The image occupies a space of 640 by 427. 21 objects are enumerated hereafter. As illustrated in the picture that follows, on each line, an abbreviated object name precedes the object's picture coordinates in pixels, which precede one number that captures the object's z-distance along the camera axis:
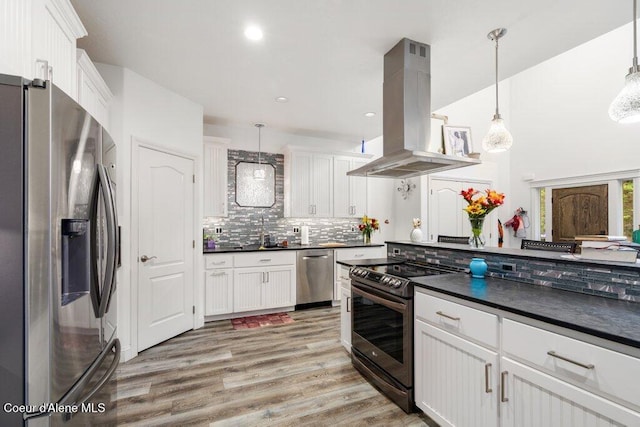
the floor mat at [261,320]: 3.68
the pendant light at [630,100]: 1.69
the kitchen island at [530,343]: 1.07
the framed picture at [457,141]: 2.61
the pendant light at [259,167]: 4.02
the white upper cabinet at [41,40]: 1.16
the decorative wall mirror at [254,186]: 4.50
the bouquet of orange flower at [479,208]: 2.32
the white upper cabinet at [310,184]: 4.61
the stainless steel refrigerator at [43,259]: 0.88
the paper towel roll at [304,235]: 4.78
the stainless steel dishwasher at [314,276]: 4.26
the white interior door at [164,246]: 2.89
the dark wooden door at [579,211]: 4.83
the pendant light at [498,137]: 2.54
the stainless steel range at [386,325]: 1.98
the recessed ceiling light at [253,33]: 2.17
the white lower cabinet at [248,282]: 3.75
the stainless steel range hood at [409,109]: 2.32
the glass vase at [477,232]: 2.41
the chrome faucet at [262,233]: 4.42
